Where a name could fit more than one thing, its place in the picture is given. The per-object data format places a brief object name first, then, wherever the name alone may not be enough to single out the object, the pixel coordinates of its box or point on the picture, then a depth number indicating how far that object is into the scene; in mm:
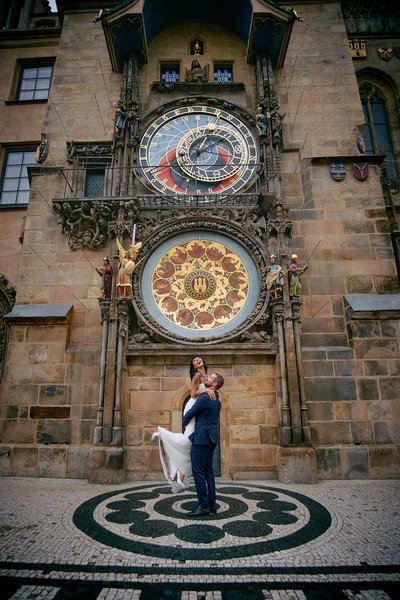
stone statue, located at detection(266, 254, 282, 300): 8047
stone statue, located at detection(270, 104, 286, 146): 9914
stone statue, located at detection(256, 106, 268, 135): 9964
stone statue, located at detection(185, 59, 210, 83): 11117
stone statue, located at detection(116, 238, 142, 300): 8016
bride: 4770
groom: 4434
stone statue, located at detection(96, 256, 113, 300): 8117
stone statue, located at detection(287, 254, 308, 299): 8016
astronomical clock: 8477
